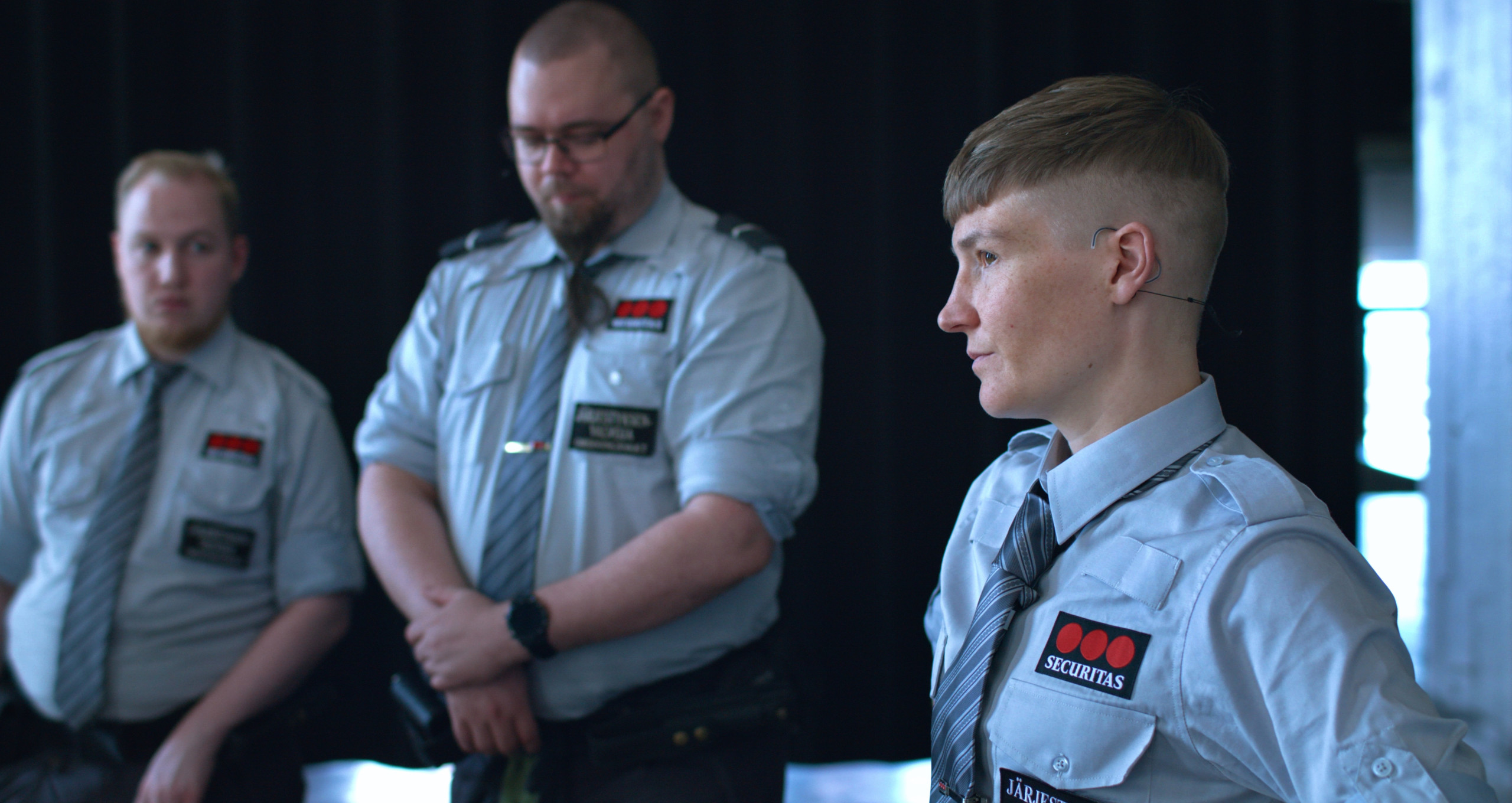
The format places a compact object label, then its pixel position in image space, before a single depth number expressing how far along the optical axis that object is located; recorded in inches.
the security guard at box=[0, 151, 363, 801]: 67.6
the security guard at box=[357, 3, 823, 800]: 53.1
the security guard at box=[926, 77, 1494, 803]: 26.3
